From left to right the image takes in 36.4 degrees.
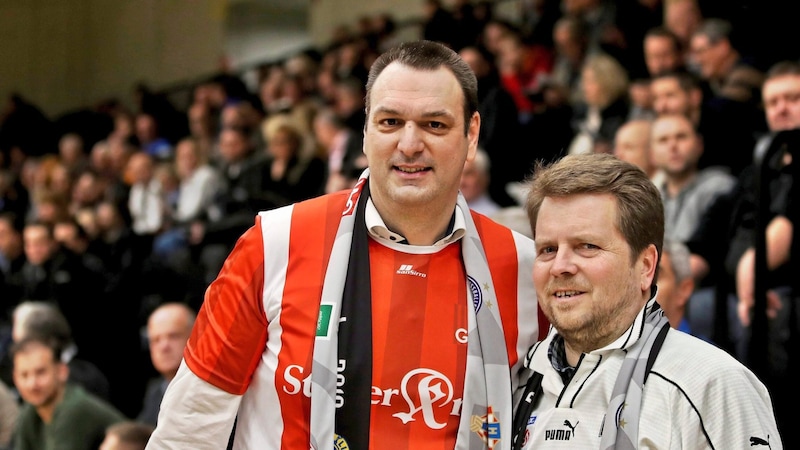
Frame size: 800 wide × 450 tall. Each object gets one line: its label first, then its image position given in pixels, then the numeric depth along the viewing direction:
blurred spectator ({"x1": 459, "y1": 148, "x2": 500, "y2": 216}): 7.27
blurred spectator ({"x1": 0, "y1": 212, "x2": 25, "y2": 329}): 10.04
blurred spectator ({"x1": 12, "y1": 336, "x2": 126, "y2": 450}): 6.13
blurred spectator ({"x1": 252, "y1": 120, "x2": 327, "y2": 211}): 9.16
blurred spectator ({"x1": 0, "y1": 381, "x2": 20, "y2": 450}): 6.93
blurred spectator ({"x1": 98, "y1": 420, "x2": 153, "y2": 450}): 5.14
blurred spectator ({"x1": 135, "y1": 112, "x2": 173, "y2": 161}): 13.82
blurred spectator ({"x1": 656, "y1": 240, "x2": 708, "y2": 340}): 4.44
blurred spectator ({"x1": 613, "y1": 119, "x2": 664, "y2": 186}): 6.73
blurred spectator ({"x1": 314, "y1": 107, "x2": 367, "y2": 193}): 7.98
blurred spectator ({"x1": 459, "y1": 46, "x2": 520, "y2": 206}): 8.49
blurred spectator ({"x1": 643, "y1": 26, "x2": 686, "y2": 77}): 8.25
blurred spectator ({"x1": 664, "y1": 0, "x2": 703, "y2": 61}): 9.18
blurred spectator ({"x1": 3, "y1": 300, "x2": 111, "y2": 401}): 7.04
